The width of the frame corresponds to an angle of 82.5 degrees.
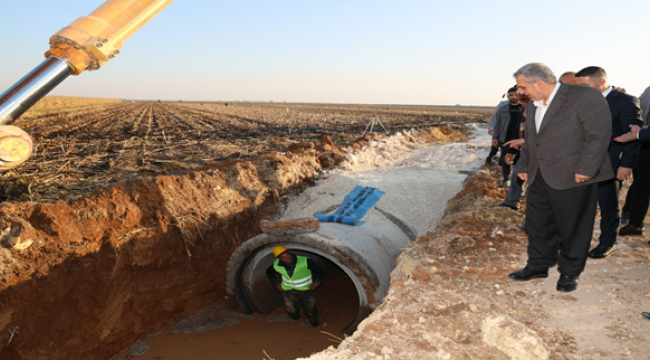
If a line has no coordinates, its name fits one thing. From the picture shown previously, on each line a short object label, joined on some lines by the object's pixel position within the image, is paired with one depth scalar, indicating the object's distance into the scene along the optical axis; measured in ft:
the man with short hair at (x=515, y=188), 16.57
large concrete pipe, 15.81
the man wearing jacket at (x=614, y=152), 11.62
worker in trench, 18.43
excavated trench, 16.07
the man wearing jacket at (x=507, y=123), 20.85
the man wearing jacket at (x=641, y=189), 13.66
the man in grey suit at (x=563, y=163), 9.37
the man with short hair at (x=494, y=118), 22.99
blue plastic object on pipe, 19.65
